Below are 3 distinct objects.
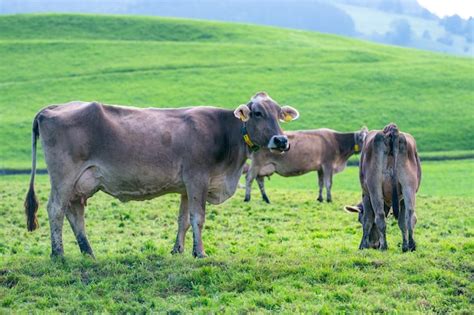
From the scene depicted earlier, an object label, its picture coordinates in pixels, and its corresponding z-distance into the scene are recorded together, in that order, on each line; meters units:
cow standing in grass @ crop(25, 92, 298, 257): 14.05
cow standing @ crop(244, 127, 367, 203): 27.66
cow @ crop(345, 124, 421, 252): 14.48
